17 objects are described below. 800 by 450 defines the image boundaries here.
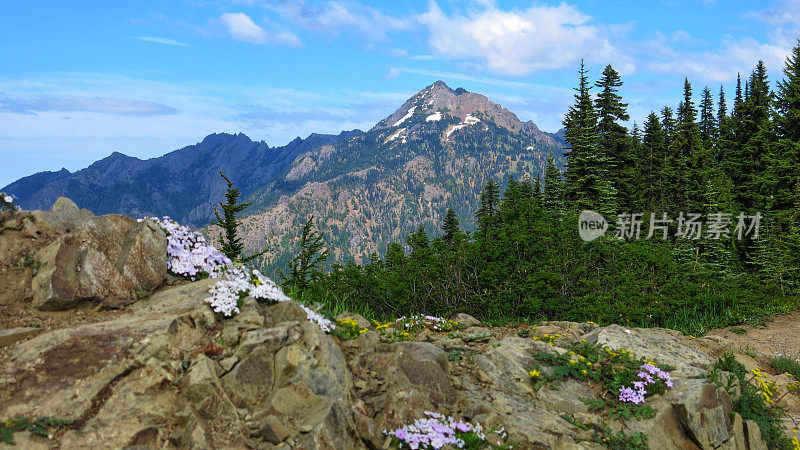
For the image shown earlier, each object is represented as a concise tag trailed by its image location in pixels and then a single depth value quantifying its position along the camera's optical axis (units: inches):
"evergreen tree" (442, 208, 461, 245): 1662.9
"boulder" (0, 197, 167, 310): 212.7
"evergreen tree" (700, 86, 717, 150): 2395.4
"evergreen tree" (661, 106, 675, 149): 2488.2
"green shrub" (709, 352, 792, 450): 255.6
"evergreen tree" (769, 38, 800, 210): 1055.6
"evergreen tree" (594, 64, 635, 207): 1185.4
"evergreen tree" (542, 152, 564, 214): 1207.9
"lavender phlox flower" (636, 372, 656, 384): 251.8
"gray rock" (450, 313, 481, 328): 358.5
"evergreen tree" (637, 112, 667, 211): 1594.7
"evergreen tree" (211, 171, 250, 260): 712.4
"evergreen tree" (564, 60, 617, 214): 1051.1
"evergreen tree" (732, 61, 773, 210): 1213.7
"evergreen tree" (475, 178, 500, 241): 1675.7
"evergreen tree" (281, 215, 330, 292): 490.0
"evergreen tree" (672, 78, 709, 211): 1243.2
